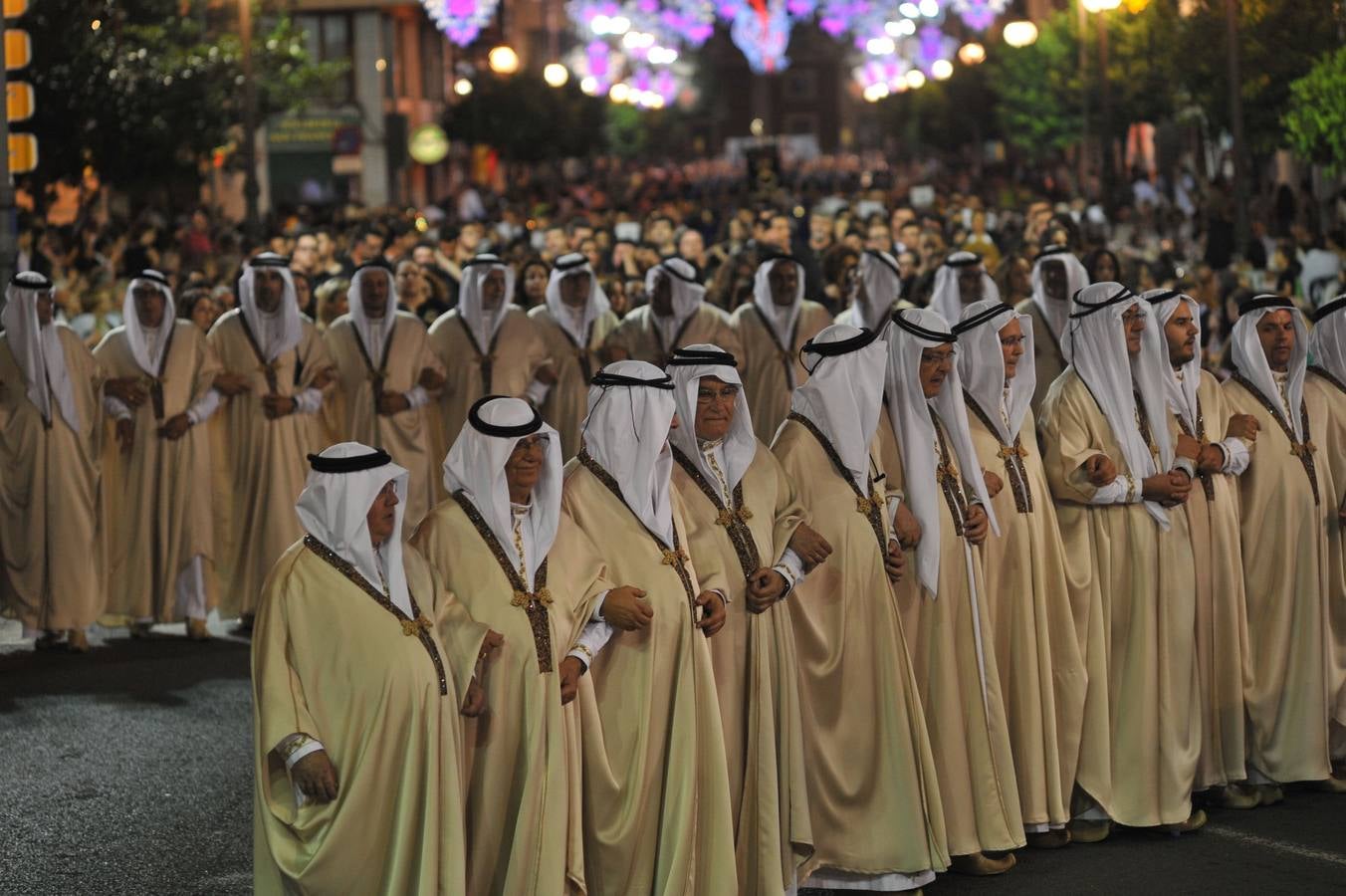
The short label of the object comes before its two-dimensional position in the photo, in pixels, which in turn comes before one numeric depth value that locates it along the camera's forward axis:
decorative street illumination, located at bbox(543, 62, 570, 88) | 53.84
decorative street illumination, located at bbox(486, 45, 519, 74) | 46.06
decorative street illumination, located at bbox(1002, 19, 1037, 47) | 40.28
